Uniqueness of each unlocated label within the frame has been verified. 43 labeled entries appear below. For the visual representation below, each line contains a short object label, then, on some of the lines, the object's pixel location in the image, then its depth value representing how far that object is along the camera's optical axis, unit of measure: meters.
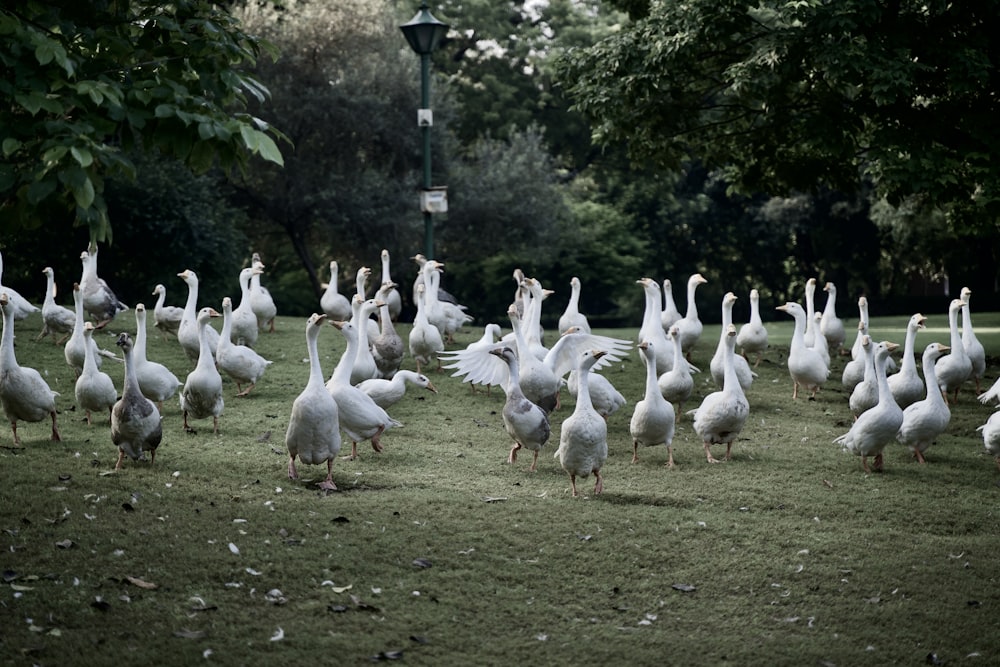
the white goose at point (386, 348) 13.80
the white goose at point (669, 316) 16.70
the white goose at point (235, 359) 13.18
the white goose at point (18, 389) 10.15
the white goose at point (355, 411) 10.33
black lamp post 18.95
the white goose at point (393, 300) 18.77
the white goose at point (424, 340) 14.96
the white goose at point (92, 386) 11.02
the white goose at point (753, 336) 15.97
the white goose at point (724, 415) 10.93
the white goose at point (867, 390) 11.91
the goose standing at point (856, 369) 13.67
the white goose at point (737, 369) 13.22
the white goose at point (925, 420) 10.95
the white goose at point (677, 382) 12.55
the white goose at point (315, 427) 9.38
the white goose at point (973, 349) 14.43
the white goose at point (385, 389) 11.87
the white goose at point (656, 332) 14.16
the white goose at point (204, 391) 11.06
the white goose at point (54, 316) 15.30
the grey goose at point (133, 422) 9.45
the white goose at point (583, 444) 9.46
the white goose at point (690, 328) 15.77
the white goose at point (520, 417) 10.43
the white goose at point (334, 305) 18.28
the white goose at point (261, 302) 17.33
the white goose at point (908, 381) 12.25
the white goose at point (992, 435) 10.23
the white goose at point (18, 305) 15.20
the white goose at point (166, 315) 16.03
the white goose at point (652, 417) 10.67
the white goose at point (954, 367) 13.48
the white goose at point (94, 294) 16.19
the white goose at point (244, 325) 15.50
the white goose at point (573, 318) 16.36
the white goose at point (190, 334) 14.25
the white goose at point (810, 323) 15.15
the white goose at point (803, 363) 14.25
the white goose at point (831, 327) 16.77
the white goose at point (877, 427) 10.44
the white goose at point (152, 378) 11.42
